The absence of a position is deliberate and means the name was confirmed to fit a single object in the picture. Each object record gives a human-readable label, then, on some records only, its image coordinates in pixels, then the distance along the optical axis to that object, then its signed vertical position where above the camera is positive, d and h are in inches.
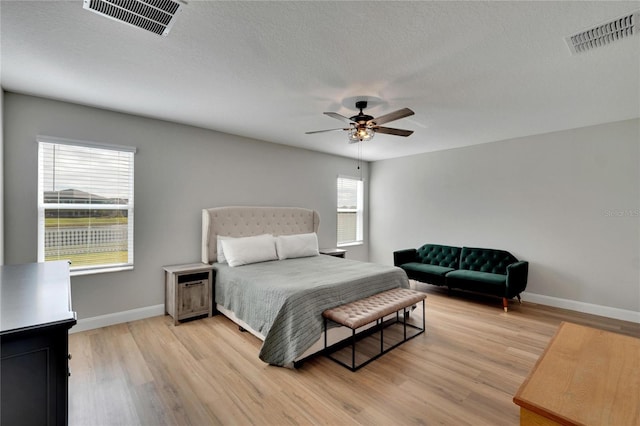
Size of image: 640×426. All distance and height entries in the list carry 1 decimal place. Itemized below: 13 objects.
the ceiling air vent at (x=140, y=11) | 66.2 +46.4
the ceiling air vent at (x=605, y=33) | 72.1 +47.3
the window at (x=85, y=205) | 126.0 +0.5
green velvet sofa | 165.2 -39.1
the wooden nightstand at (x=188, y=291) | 143.0 -42.8
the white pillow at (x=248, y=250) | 156.7 -23.7
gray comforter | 104.3 -35.3
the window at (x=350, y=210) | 257.0 -1.1
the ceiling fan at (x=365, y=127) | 117.1 +34.1
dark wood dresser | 41.7 -24.1
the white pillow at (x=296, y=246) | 179.9 -24.0
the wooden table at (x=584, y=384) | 39.2 -26.8
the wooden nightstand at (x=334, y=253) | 215.5 -32.8
